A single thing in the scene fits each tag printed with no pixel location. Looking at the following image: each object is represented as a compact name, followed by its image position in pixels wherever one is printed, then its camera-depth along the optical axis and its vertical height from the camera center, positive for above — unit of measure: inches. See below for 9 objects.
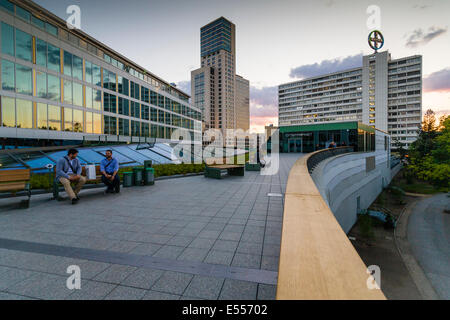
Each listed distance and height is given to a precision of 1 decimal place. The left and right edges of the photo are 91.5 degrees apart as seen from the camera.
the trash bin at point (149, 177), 415.1 -41.9
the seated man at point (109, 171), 323.8 -23.9
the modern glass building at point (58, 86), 747.4 +307.3
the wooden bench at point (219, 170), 493.2 -36.4
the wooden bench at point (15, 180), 241.0 -29.0
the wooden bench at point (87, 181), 285.9 -35.9
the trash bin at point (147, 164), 431.7 -18.0
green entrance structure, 1285.7 +114.2
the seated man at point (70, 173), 271.9 -23.4
